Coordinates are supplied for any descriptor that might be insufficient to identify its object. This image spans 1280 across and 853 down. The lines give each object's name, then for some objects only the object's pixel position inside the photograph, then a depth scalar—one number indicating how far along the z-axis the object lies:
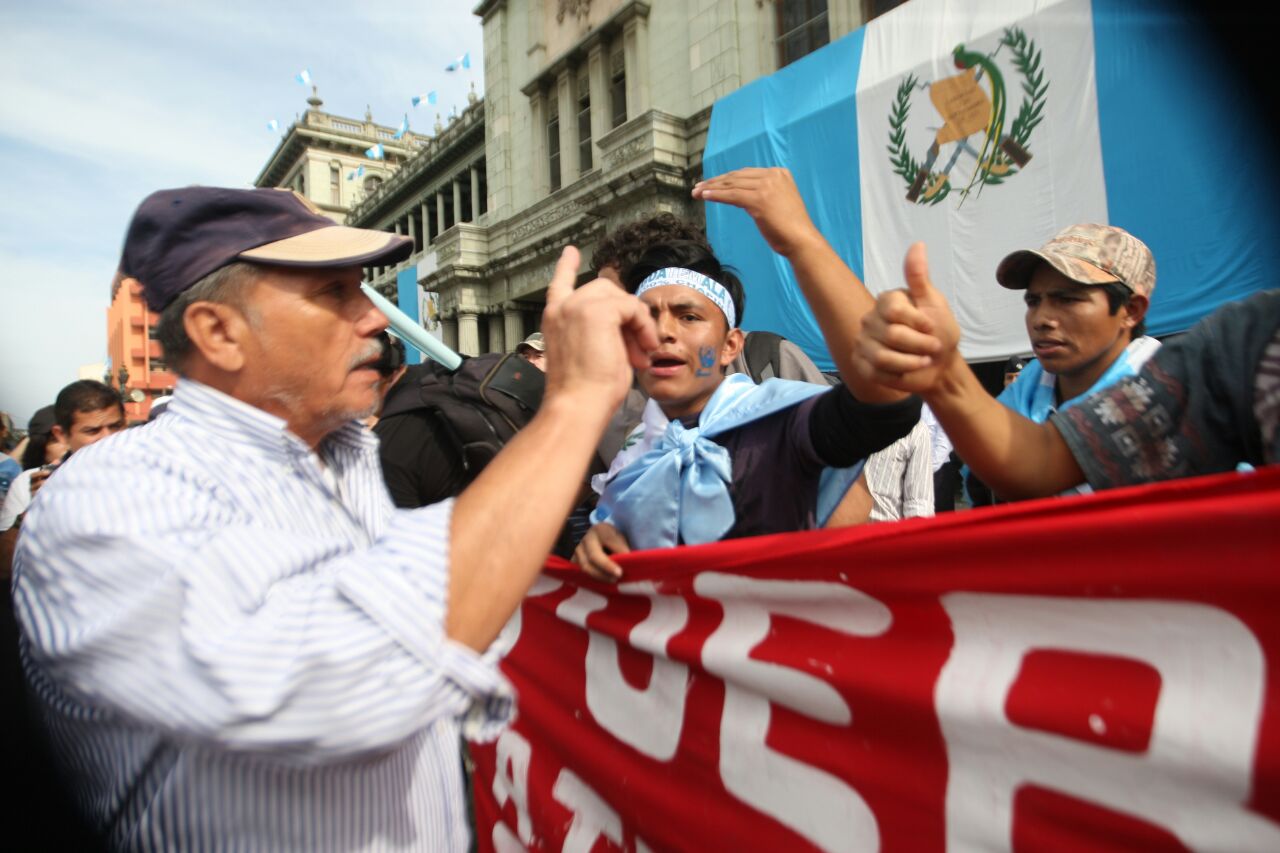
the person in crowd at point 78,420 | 3.97
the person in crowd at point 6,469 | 4.19
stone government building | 11.95
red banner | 0.83
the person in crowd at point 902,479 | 2.88
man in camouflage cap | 2.12
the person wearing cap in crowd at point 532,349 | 5.18
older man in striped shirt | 0.73
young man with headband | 1.37
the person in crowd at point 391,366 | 2.63
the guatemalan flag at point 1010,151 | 5.64
